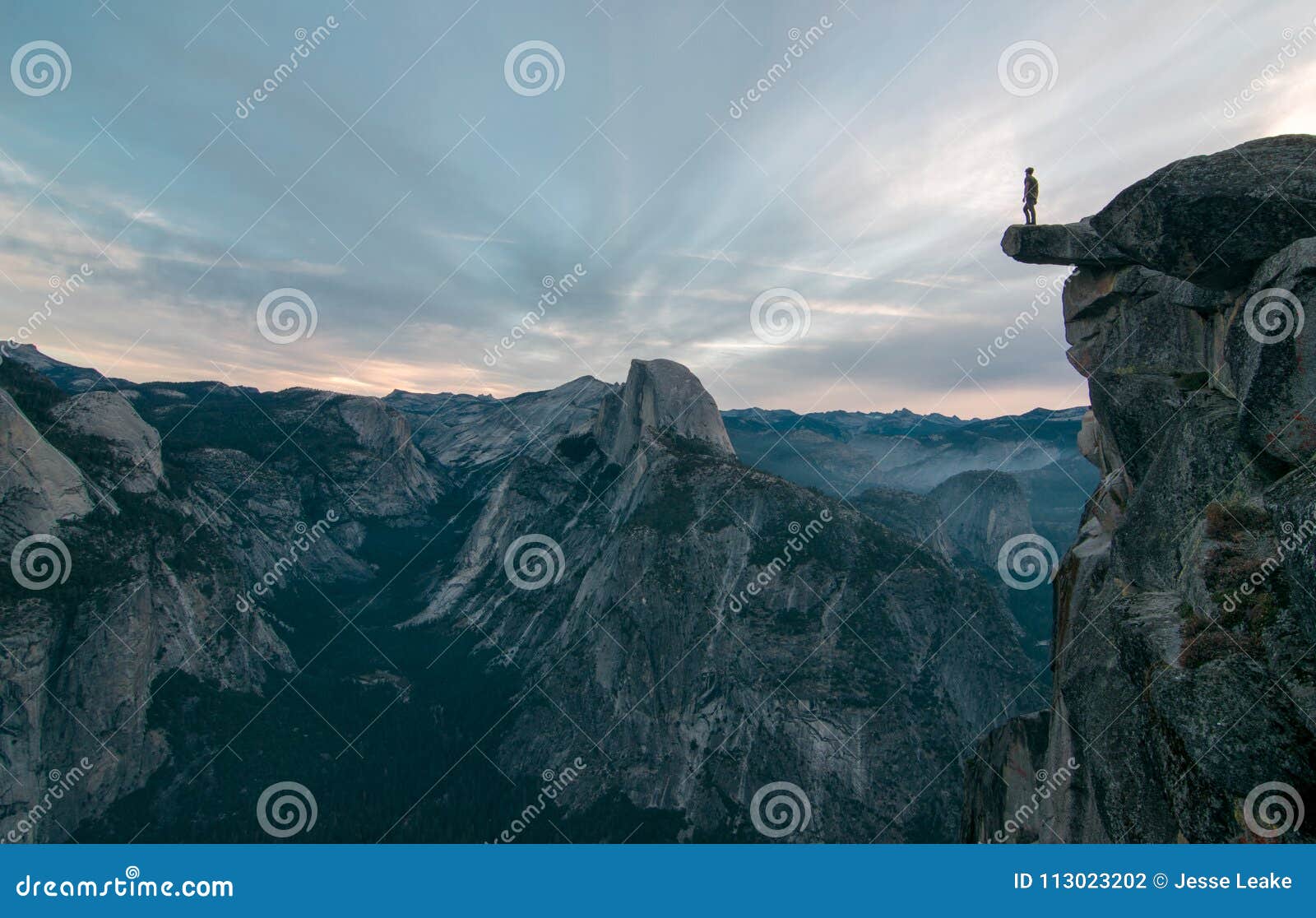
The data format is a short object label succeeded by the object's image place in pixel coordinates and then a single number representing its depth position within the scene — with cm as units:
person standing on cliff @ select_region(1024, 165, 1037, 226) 3002
